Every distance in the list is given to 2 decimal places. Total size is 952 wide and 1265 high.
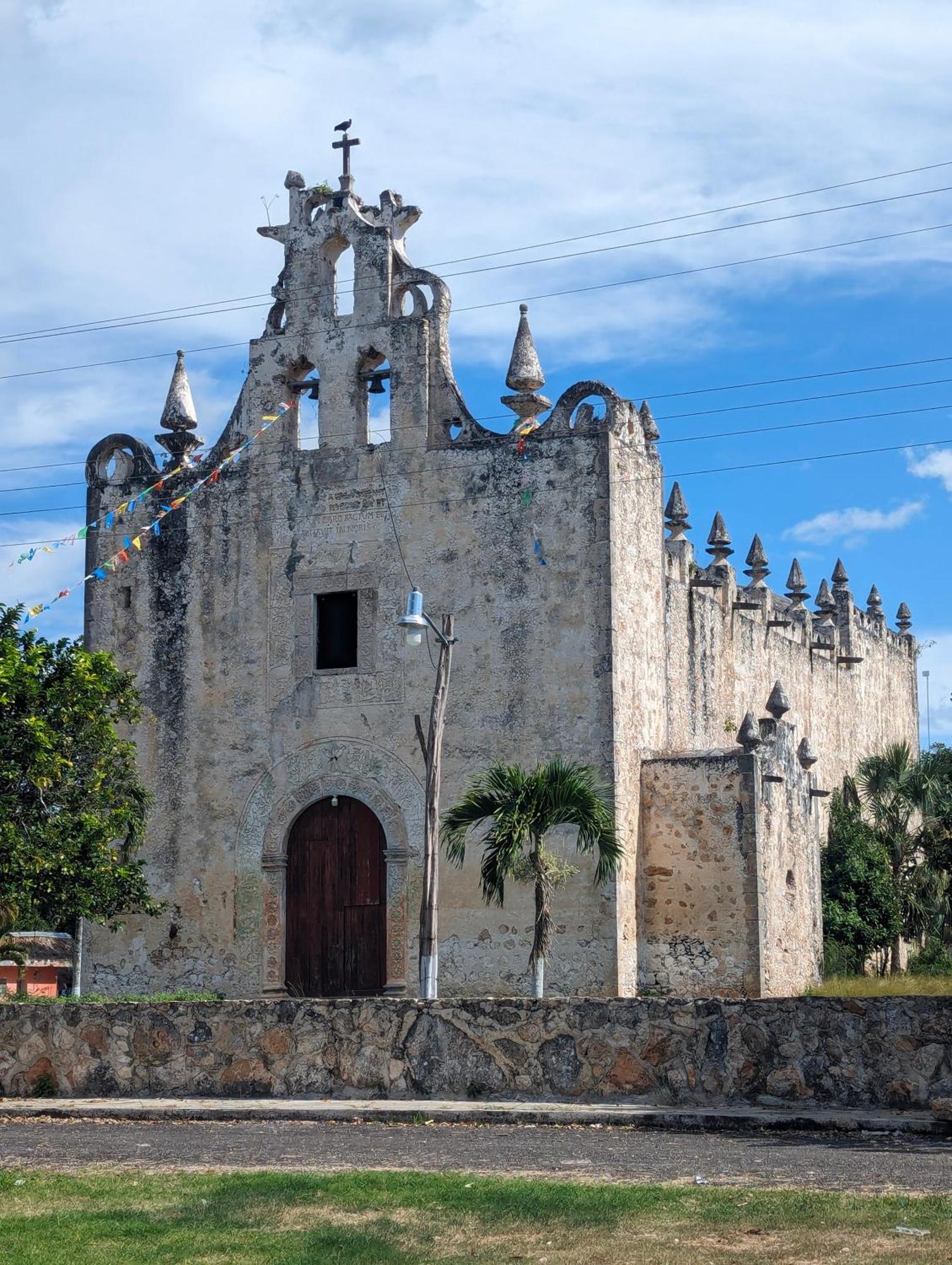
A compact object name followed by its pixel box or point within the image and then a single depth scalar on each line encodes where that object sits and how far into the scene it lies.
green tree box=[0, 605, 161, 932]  22.02
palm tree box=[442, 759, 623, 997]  20.78
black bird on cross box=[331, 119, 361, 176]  26.56
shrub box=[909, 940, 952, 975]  32.06
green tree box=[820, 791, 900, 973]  31.98
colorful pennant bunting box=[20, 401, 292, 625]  26.36
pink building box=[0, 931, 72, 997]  32.31
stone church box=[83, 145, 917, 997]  23.89
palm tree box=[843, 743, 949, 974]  35.66
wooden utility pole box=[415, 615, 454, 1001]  20.14
